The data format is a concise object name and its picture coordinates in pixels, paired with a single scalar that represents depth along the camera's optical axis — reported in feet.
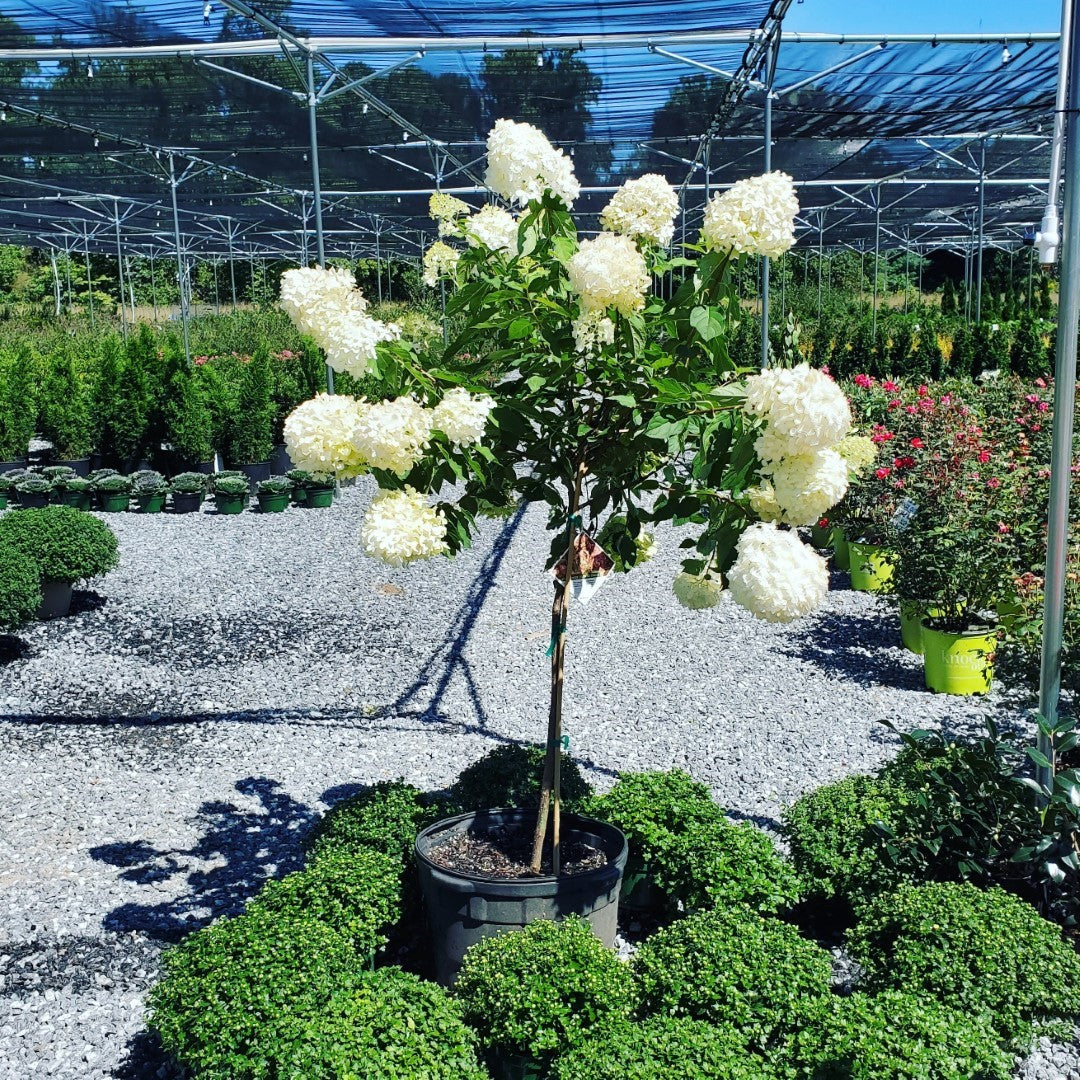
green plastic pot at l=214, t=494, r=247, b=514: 30.04
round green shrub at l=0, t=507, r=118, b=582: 18.30
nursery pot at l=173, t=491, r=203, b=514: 30.04
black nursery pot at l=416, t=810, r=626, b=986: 8.16
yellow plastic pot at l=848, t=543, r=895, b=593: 20.42
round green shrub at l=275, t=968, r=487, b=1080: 6.46
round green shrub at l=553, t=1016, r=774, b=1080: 6.52
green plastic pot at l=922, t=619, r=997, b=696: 15.40
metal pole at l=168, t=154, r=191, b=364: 36.65
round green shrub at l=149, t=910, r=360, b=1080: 6.66
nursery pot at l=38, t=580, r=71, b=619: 19.04
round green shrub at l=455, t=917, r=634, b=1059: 7.08
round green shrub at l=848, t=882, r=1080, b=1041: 7.36
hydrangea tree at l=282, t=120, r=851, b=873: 5.90
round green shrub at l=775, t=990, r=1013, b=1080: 6.51
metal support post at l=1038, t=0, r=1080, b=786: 8.34
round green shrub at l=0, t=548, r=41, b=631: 16.56
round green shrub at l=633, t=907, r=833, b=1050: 7.24
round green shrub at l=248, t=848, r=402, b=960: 8.16
